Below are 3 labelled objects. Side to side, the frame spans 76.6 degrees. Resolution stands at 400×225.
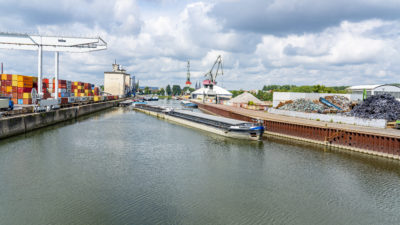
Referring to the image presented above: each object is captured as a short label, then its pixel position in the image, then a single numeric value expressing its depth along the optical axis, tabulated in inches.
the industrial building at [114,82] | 5787.4
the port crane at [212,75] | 4895.7
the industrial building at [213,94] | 4796.5
